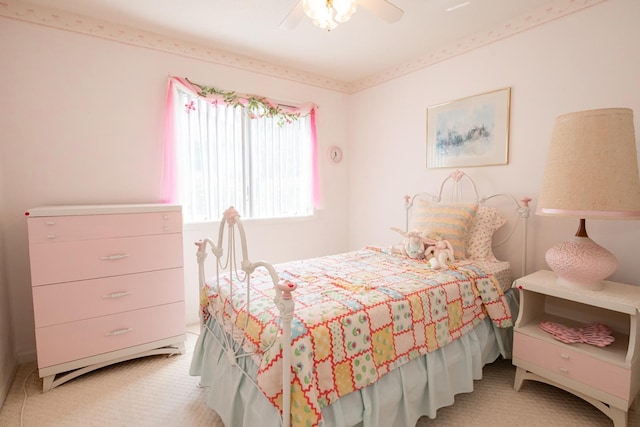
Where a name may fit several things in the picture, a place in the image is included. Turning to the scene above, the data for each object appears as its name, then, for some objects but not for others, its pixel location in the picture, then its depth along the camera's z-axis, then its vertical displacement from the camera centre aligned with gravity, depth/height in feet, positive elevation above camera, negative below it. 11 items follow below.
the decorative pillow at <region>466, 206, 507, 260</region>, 8.34 -1.08
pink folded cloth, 5.99 -2.85
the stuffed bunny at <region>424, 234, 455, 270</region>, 7.39 -1.48
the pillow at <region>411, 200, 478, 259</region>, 8.21 -0.82
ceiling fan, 5.49 +3.30
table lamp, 5.47 +0.21
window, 9.87 +1.12
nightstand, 5.39 -3.01
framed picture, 8.71 +1.82
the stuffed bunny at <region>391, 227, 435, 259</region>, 8.14 -1.35
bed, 4.31 -2.33
